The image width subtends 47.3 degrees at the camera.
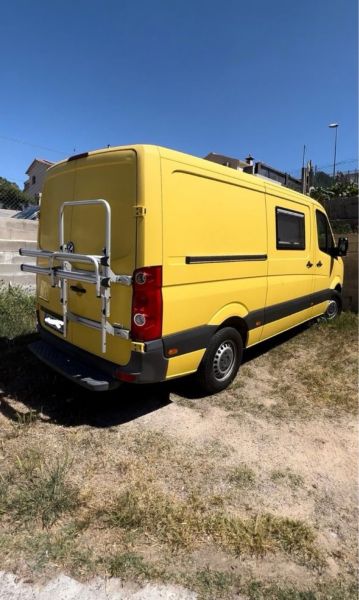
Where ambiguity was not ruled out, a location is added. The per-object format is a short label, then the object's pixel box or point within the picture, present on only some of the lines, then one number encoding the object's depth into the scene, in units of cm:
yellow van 323
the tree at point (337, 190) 1180
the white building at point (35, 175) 4450
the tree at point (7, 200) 1131
